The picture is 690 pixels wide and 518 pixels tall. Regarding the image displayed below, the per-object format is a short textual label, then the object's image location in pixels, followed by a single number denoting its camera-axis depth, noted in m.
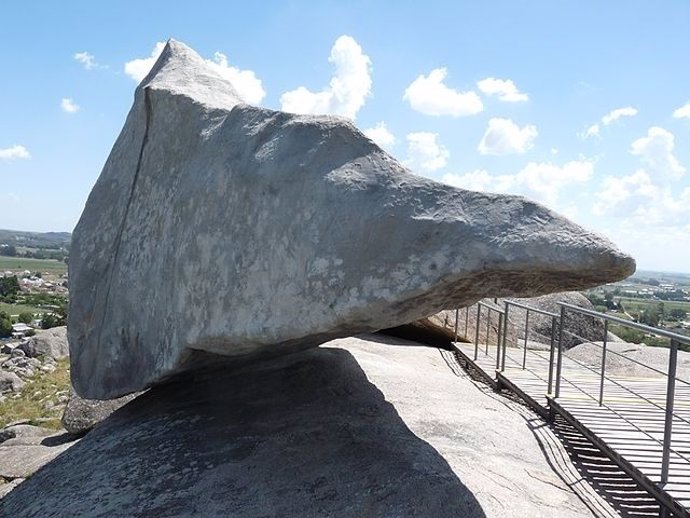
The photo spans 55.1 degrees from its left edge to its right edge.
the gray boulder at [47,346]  25.67
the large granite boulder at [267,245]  3.40
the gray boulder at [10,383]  18.98
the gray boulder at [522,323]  10.54
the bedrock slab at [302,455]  3.94
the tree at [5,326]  42.28
